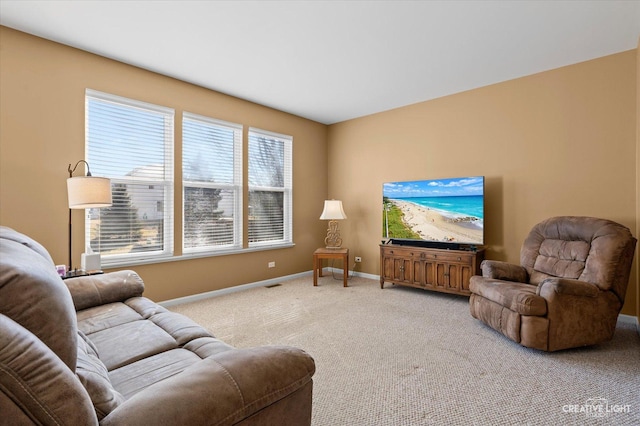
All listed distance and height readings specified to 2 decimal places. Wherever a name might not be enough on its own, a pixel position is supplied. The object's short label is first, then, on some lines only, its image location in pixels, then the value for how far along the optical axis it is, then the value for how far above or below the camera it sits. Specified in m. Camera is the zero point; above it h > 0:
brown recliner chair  2.59 -0.73
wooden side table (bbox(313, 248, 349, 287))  4.87 -0.71
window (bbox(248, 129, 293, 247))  4.90 +0.35
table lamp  5.14 -0.09
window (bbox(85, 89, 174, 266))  3.40 +0.42
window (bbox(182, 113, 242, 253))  4.14 +0.36
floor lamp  2.66 +0.15
